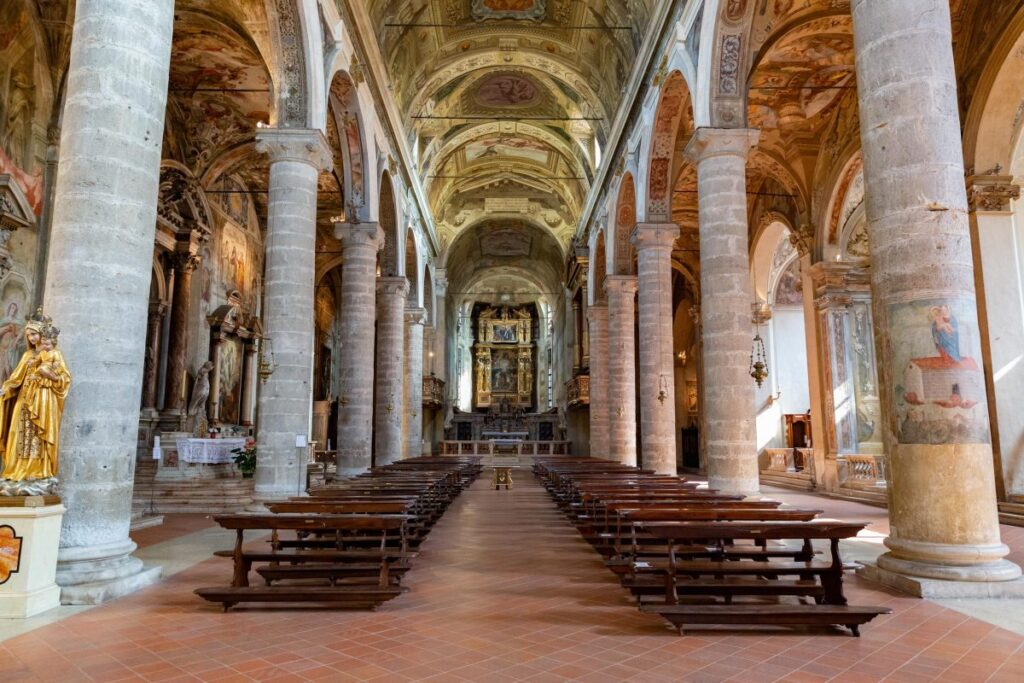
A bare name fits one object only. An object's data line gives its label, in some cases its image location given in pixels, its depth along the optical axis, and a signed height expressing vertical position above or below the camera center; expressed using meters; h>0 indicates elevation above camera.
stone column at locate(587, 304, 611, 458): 21.61 +1.73
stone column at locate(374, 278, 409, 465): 18.88 +1.87
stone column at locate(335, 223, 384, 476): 14.59 +1.86
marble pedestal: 4.68 -0.86
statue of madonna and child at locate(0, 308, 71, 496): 4.91 +0.15
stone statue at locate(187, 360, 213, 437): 17.67 +1.10
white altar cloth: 13.97 -0.29
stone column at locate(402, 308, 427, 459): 24.34 +1.97
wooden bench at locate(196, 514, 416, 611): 4.86 -1.05
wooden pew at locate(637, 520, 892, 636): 4.25 -1.05
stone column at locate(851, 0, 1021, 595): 5.13 +1.00
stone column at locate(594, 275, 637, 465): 18.55 +1.29
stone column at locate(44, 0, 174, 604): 5.29 +1.34
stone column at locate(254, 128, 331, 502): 9.70 +1.93
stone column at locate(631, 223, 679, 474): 14.91 +2.17
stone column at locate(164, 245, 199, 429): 17.11 +2.52
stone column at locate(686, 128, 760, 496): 9.81 +1.85
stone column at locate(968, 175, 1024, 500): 10.80 +2.14
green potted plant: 14.19 -0.51
